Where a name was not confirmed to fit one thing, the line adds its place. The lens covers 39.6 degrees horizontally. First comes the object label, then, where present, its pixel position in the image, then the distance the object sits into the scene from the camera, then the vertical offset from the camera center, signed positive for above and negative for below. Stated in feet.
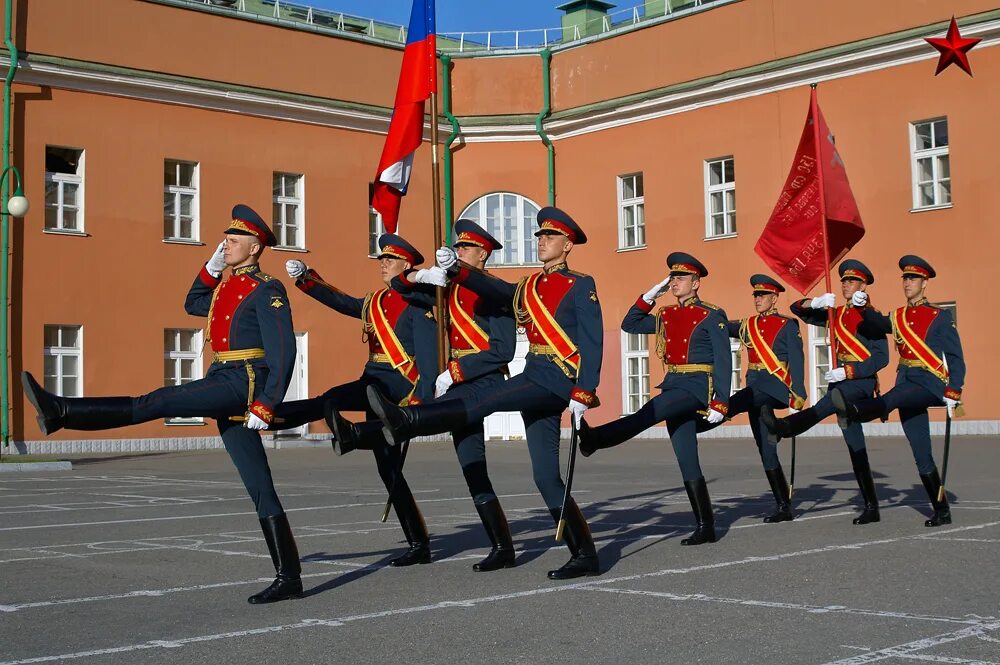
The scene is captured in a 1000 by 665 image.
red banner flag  42.50 +4.74
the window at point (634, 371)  105.50 -0.34
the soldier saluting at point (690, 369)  31.19 -0.07
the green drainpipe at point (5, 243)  86.28 +8.35
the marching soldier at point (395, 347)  28.37 +0.47
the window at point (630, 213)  106.83 +11.90
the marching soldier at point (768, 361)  39.09 +0.10
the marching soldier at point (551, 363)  25.29 +0.08
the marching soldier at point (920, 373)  35.47 -0.28
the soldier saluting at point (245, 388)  22.49 -0.25
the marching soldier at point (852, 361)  35.60 +0.06
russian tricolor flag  34.58 +6.76
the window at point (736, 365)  97.81 +0.01
